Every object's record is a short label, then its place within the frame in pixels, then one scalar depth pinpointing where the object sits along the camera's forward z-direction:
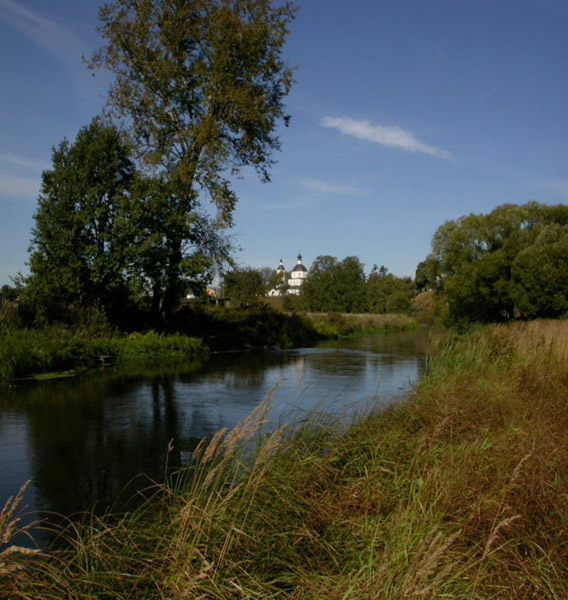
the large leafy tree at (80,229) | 19.34
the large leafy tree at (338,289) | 75.31
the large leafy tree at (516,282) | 21.47
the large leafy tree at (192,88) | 22.14
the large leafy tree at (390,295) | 71.19
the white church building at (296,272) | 167.70
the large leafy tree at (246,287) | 54.47
